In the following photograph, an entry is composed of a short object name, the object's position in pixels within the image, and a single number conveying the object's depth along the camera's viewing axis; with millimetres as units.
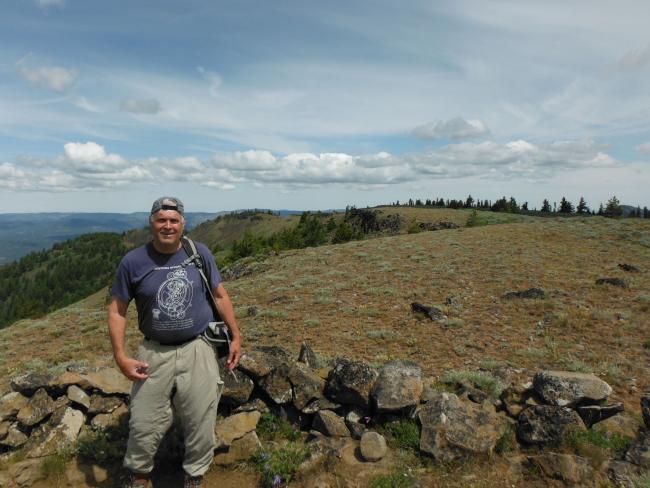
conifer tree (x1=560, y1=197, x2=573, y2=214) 142625
